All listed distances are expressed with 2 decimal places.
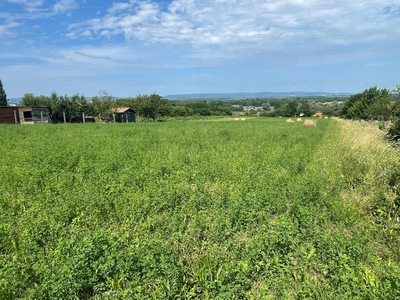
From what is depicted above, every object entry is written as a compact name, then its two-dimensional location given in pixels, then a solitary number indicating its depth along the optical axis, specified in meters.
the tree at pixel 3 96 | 74.38
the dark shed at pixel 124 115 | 54.19
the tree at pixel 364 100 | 61.87
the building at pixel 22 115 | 37.31
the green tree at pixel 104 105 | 51.88
